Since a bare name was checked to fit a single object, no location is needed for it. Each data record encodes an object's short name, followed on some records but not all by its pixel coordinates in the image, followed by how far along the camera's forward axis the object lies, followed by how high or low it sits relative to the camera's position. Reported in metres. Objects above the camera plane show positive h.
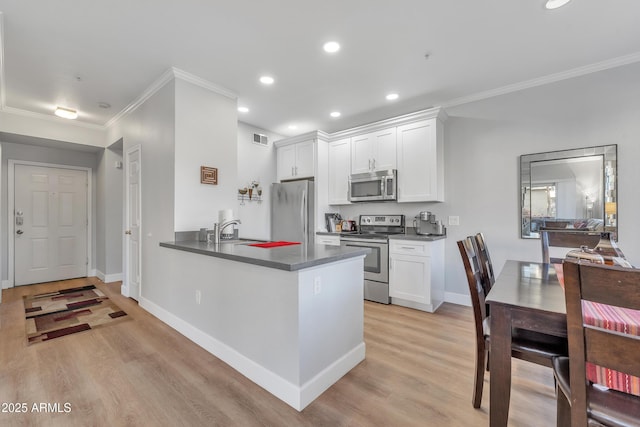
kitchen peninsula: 1.72 -0.71
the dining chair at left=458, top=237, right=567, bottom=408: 1.37 -0.68
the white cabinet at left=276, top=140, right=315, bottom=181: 4.61 +0.90
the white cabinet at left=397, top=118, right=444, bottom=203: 3.57 +0.67
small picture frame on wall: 3.13 +0.44
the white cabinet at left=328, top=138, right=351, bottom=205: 4.43 +0.68
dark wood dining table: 1.13 -0.45
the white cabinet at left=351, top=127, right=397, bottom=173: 3.95 +0.90
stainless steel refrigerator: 4.48 +0.01
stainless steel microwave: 3.90 +0.38
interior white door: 3.62 -0.14
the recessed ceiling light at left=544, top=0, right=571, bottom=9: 1.94 +1.46
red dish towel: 2.53 -0.30
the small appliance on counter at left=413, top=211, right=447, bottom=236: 3.75 -0.18
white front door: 4.52 -0.16
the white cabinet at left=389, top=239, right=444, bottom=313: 3.36 -0.76
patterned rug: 2.81 -1.16
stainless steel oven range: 3.67 -0.63
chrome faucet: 2.86 -0.15
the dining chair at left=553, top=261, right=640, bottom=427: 0.78 -0.41
